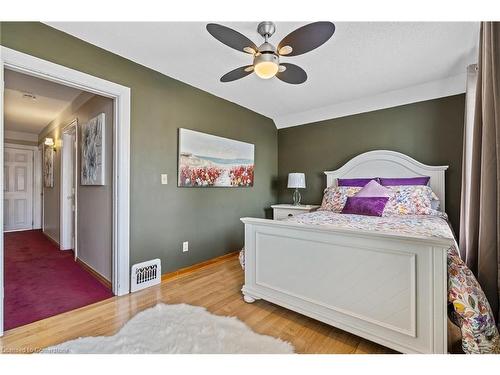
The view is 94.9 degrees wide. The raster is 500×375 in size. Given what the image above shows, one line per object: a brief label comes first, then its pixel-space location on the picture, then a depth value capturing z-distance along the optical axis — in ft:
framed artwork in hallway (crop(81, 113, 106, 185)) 8.30
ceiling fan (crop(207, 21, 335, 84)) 4.80
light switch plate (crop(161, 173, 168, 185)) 8.50
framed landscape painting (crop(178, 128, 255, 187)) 9.17
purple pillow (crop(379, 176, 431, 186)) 9.24
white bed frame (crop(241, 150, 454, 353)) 4.12
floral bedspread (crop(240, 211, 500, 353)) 3.72
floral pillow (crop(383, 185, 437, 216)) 8.39
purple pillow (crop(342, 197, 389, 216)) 8.16
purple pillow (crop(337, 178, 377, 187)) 10.49
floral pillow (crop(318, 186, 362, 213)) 9.82
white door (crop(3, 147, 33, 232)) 17.07
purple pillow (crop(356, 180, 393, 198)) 8.90
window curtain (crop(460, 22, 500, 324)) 3.59
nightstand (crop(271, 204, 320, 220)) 11.64
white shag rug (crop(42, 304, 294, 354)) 4.78
